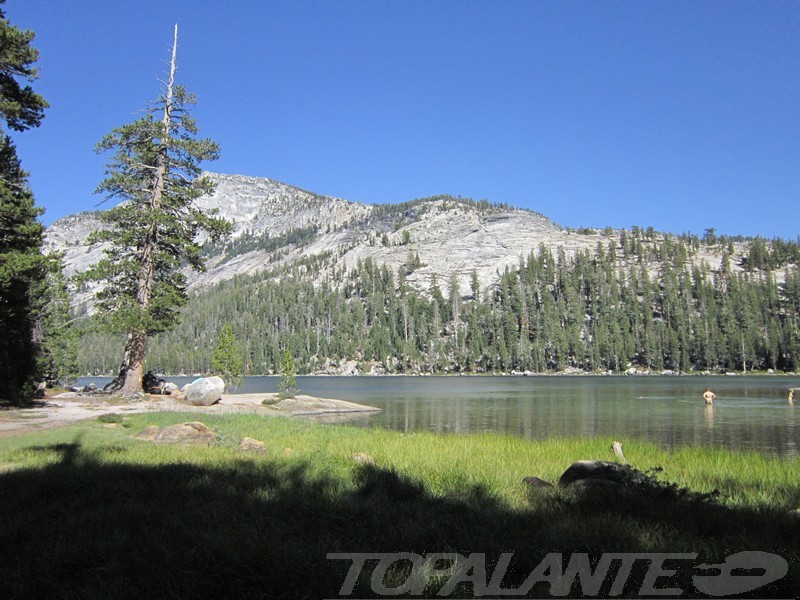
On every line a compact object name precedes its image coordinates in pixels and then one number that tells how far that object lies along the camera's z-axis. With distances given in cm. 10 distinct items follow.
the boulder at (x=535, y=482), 969
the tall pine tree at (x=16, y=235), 2116
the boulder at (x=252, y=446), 1404
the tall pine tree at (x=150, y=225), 3105
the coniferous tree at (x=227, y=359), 6436
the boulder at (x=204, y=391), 3241
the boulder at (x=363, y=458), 1223
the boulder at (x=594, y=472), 920
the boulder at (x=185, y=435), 1496
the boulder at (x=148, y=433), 1596
